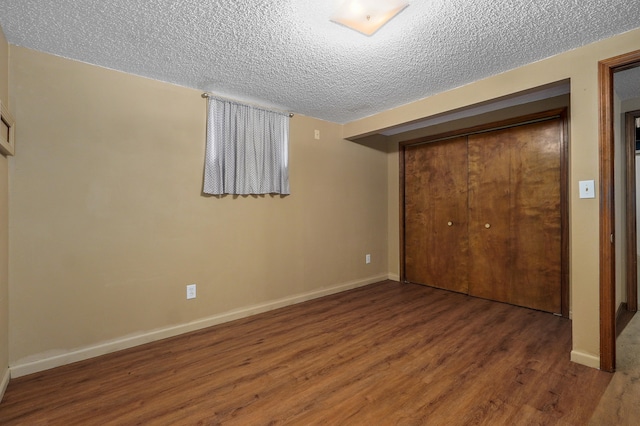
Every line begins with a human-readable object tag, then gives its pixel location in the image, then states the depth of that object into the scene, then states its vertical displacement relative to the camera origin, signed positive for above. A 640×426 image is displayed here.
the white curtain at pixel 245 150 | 2.77 +0.66
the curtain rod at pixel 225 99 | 2.72 +1.13
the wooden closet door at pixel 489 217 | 3.31 -0.05
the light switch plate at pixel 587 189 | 1.96 +0.16
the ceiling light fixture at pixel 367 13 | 1.58 +1.14
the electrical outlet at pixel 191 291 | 2.66 -0.71
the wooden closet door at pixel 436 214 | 3.70 -0.02
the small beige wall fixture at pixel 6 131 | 1.67 +0.52
